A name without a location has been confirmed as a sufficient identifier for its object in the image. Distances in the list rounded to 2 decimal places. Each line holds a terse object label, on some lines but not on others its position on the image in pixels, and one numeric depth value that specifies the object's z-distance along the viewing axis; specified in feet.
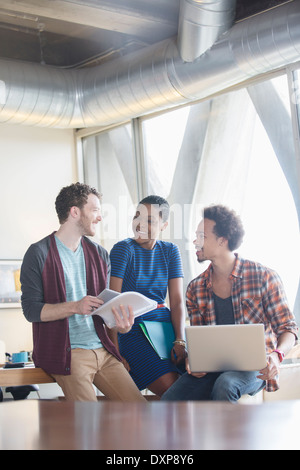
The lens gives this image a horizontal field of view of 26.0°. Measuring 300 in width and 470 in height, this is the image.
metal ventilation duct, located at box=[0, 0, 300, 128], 14.02
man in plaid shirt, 9.48
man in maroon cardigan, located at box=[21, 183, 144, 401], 9.71
